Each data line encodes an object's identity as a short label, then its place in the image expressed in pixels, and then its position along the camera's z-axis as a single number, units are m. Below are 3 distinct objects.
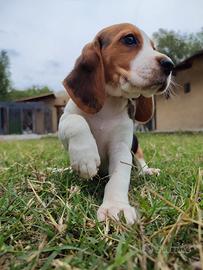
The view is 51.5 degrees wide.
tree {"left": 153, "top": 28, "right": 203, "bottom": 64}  21.89
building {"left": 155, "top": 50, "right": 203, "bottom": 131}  10.33
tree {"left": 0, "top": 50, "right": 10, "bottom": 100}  22.92
